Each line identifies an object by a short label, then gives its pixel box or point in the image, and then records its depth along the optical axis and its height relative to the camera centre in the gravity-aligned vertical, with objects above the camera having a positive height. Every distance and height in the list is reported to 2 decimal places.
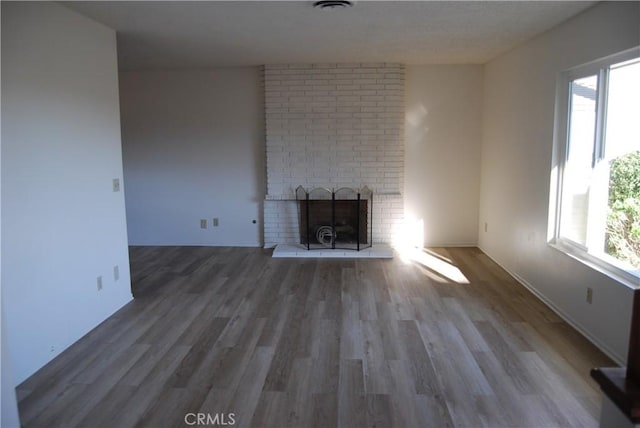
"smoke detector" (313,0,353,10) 3.06 +1.07
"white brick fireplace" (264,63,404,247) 5.84 +0.40
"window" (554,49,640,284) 2.96 -0.03
